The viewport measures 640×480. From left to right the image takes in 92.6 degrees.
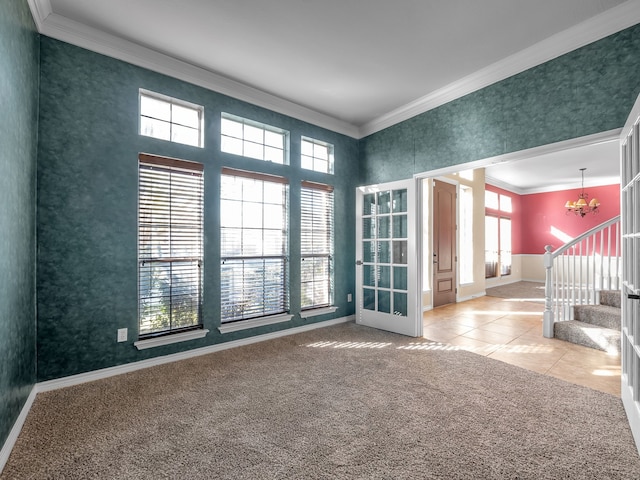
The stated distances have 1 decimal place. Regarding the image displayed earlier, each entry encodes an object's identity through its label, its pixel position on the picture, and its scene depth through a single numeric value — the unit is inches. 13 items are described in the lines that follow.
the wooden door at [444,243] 228.1
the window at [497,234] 333.7
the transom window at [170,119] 120.4
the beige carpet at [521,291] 268.5
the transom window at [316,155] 171.3
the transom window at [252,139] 141.6
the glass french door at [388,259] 156.1
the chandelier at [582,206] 281.5
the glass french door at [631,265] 72.4
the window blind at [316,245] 167.8
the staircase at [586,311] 138.4
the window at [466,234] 262.8
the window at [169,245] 117.5
